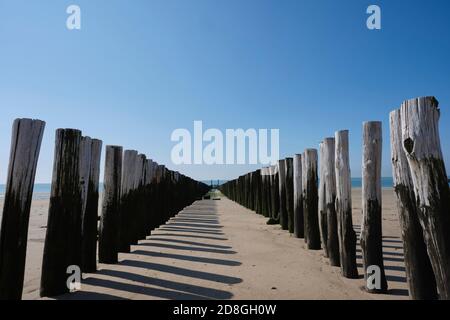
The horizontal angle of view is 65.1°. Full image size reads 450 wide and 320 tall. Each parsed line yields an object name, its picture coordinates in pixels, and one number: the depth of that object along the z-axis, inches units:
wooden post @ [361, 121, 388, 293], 155.8
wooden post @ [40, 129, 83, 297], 146.5
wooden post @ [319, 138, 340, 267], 197.5
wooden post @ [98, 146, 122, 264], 204.4
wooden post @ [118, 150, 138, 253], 238.5
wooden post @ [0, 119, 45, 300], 127.1
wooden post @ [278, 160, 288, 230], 352.8
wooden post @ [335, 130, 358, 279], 173.0
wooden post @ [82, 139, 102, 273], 181.6
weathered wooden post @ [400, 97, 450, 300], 110.0
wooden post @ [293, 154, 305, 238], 279.4
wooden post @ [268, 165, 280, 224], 407.3
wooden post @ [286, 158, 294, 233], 316.8
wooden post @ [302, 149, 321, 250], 247.3
